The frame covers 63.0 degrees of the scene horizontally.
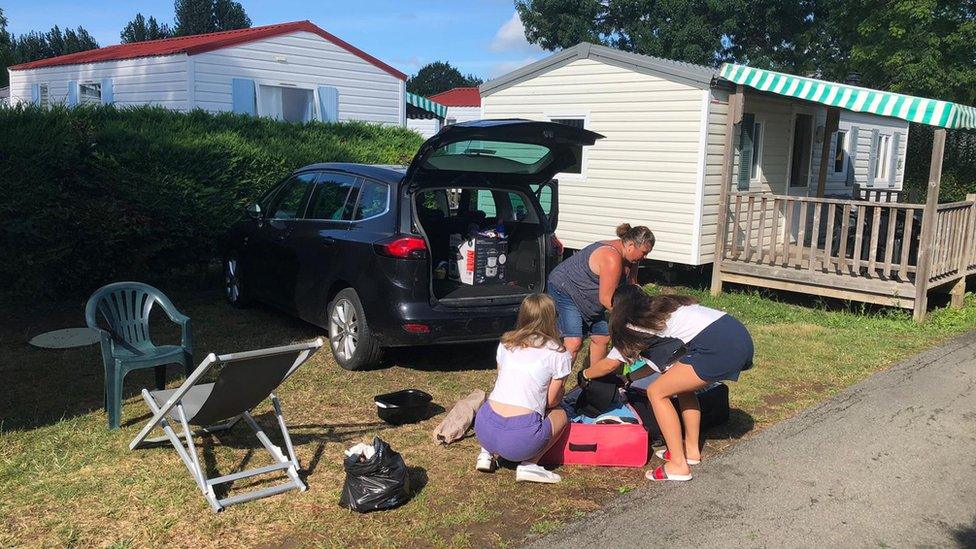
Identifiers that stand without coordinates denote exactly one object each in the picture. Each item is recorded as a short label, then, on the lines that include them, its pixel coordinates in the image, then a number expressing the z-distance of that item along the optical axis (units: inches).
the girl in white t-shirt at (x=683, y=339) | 174.1
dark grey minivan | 233.9
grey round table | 276.7
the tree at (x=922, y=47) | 853.8
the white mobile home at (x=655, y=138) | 416.5
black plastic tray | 205.6
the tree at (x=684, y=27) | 1407.5
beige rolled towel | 195.3
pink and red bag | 184.5
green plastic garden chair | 194.9
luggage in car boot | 264.4
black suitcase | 199.2
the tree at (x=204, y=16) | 2308.1
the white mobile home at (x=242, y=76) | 593.6
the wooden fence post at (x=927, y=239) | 344.8
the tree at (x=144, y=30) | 2386.8
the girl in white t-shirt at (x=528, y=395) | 168.6
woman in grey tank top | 215.2
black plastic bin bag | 156.9
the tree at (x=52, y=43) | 2044.0
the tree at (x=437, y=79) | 2992.1
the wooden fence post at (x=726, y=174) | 401.1
